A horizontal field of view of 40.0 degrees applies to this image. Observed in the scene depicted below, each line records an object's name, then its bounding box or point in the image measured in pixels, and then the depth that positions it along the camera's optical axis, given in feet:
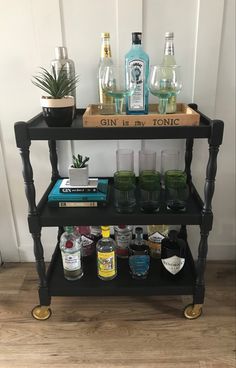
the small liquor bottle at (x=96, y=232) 5.03
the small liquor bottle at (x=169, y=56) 3.83
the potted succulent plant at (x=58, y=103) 3.52
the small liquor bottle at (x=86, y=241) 4.81
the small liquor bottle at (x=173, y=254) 4.24
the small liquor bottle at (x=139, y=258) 4.34
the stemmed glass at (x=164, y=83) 3.79
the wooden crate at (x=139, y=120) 3.52
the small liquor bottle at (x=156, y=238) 4.74
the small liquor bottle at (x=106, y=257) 4.23
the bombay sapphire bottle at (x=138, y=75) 3.68
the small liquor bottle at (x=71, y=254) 4.24
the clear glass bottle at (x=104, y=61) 3.92
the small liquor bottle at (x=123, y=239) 4.71
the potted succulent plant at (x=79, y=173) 4.18
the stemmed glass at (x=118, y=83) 3.75
